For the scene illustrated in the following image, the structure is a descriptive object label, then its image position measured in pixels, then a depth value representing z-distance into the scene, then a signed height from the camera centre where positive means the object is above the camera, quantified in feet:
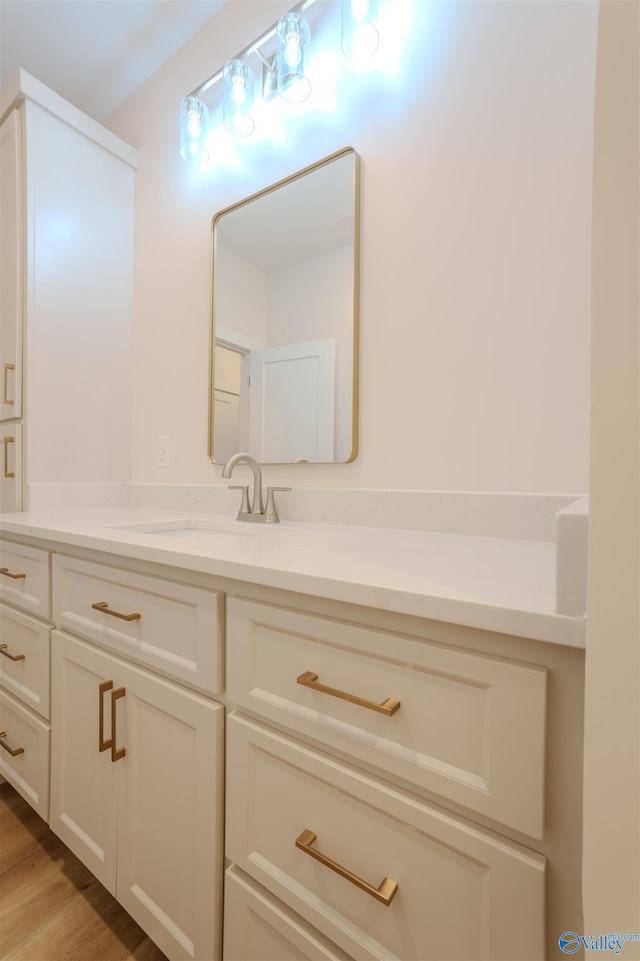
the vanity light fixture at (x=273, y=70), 3.60 +3.96
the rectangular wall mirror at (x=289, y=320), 3.95 +1.59
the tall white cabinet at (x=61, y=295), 4.92 +2.22
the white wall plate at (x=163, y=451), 5.52 +0.28
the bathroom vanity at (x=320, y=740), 1.38 -1.19
